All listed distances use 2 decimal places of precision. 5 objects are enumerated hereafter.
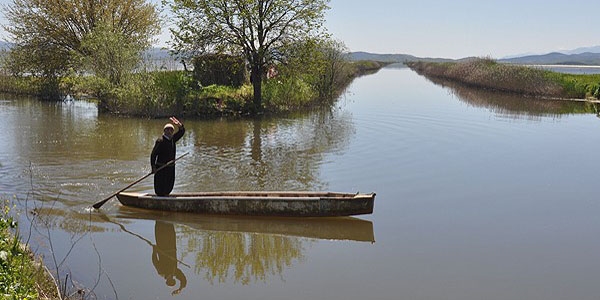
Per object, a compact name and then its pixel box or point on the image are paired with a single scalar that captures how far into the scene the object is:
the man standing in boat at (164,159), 10.24
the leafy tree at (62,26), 34.19
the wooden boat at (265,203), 9.66
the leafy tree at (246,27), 24.30
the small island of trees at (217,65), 24.56
